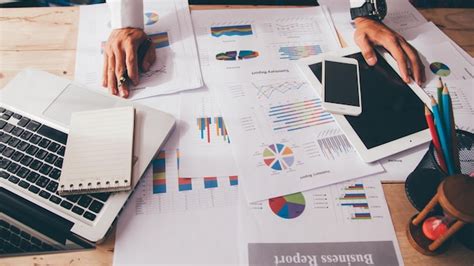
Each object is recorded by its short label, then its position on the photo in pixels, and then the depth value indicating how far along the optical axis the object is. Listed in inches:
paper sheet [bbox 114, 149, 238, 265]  23.6
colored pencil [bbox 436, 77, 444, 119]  23.8
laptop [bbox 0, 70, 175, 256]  24.3
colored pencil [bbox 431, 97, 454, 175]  23.1
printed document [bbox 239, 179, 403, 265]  23.8
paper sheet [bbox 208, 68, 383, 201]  26.8
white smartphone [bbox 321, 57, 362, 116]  30.3
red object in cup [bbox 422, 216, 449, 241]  22.5
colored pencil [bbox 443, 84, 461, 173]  23.1
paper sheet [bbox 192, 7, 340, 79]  33.9
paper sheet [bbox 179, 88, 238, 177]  27.2
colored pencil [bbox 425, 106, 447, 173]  23.5
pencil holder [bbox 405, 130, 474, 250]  25.3
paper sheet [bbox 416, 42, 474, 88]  33.2
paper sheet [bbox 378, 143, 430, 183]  27.3
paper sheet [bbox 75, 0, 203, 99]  32.0
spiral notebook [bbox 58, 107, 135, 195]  24.8
